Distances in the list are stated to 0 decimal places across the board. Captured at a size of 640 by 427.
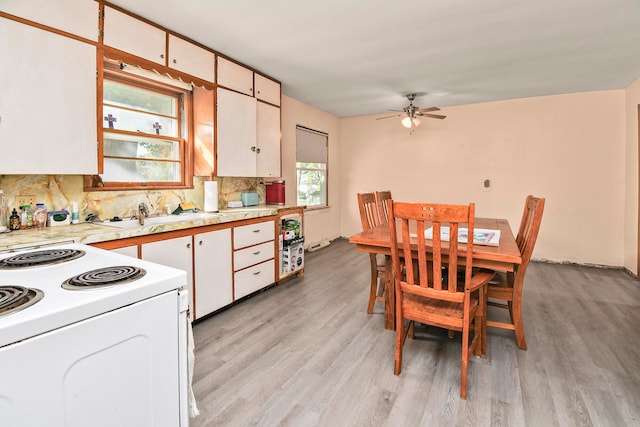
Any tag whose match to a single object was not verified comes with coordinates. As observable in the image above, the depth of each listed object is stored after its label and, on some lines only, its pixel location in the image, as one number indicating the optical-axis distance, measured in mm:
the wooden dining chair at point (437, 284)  1764
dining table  1925
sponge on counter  3111
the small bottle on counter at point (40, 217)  2164
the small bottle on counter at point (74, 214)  2375
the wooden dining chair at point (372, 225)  2838
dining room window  5363
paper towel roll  3211
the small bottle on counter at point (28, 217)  2131
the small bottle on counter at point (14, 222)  2059
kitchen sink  2551
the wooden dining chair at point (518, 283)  2174
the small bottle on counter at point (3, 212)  2018
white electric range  765
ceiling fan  4322
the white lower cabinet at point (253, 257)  3109
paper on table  2191
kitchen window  2690
